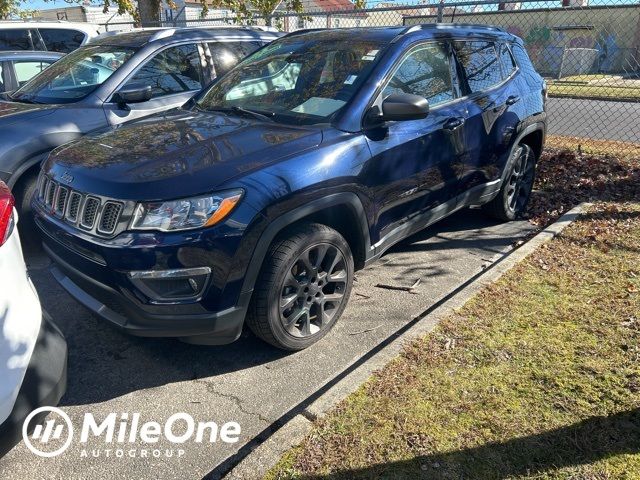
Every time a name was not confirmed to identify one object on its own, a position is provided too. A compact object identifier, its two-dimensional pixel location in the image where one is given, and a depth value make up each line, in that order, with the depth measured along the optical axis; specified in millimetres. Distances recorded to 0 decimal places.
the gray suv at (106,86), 4172
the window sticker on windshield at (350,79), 3420
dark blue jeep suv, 2537
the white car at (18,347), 1935
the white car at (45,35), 8906
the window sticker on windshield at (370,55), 3529
